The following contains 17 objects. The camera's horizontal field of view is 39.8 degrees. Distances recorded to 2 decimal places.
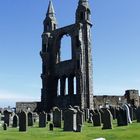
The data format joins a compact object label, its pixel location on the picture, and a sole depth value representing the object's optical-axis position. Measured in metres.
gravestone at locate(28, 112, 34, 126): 16.67
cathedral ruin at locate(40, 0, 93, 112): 27.77
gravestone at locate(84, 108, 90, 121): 19.72
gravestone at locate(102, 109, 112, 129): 11.84
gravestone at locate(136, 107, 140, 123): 13.98
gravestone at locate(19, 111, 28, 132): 12.88
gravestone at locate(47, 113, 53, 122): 20.02
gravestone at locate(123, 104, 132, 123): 12.71
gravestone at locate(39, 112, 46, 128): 15.58
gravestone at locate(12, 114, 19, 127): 15.86
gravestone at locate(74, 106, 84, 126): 13.25
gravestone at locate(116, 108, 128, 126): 12.54
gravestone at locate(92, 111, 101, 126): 13.71
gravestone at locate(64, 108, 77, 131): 12.04
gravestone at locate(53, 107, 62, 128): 14.92
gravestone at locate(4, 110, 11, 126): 18.21
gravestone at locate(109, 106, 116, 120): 18.70
